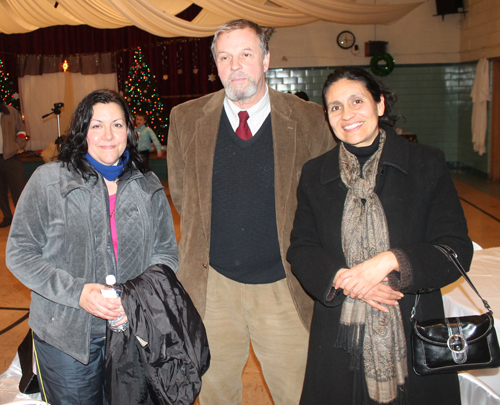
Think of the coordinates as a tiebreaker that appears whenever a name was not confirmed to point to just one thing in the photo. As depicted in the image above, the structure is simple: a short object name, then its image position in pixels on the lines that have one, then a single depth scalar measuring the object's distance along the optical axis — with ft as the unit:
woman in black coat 4.85
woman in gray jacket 5.25
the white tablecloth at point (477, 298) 6.51
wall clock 35.53
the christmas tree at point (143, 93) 36.40
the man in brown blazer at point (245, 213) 6.29
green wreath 34.06
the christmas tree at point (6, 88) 38.99
